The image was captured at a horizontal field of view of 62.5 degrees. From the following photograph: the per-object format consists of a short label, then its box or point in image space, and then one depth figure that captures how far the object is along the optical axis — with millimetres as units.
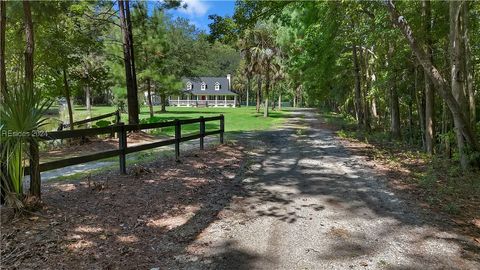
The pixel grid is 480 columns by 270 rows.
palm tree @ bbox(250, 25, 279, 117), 37594
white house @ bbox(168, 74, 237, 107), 82562
